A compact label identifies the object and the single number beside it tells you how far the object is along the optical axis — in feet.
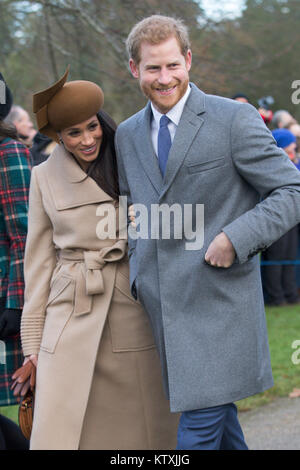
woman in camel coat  10.97
